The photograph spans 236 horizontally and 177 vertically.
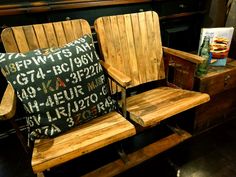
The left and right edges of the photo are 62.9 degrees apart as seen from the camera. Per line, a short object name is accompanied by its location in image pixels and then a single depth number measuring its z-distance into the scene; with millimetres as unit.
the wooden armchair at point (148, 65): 1242
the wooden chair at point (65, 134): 877
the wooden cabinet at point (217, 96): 1370
